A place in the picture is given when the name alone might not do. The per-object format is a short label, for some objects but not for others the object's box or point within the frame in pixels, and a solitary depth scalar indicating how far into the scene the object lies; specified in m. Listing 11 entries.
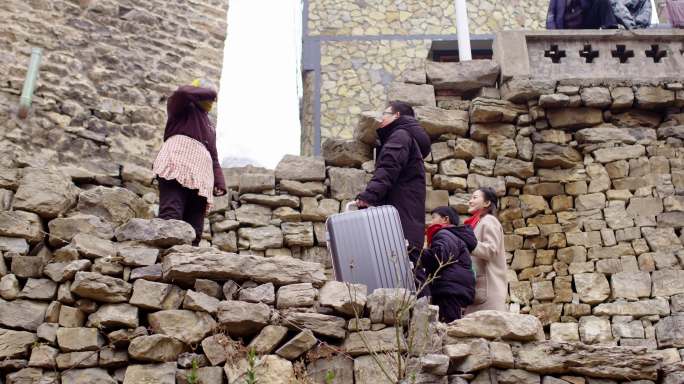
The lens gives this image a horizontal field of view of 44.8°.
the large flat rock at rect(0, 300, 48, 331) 4.06
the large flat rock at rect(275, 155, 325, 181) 6.99
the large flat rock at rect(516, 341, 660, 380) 4.11
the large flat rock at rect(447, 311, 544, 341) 4.21
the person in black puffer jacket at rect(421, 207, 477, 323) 4.85
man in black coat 5.23
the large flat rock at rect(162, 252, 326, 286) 4.18
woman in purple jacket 5.07
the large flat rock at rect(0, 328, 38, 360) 3.93
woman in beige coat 5.27
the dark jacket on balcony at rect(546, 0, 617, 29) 8.48
